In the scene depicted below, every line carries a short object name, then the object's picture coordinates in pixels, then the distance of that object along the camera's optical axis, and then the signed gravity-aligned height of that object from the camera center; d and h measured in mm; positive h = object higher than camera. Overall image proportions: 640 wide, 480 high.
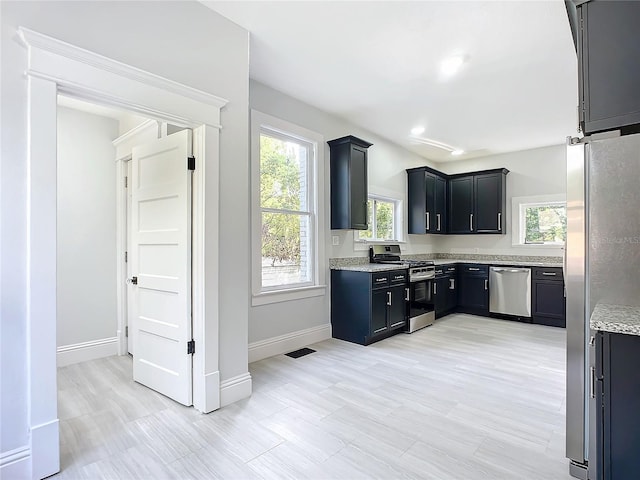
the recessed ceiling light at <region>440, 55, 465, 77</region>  3117 +1633
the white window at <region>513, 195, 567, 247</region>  5844 +337
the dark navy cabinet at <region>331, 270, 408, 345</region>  4090 -775
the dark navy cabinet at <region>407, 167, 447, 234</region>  5988 +722
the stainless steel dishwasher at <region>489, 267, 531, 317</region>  5414 -803
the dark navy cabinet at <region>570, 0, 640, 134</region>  1619 +846
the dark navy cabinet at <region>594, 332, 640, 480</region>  1280 -629
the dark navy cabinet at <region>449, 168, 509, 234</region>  6164 +717
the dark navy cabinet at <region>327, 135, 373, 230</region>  4348 +745
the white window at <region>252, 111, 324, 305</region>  3625 +391
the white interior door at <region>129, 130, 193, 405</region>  2502 -170
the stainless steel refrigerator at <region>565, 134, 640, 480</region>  1638 -50
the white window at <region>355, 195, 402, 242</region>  5398 +341
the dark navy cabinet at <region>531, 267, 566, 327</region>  5125 -851
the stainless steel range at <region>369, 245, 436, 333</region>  4734 -624
